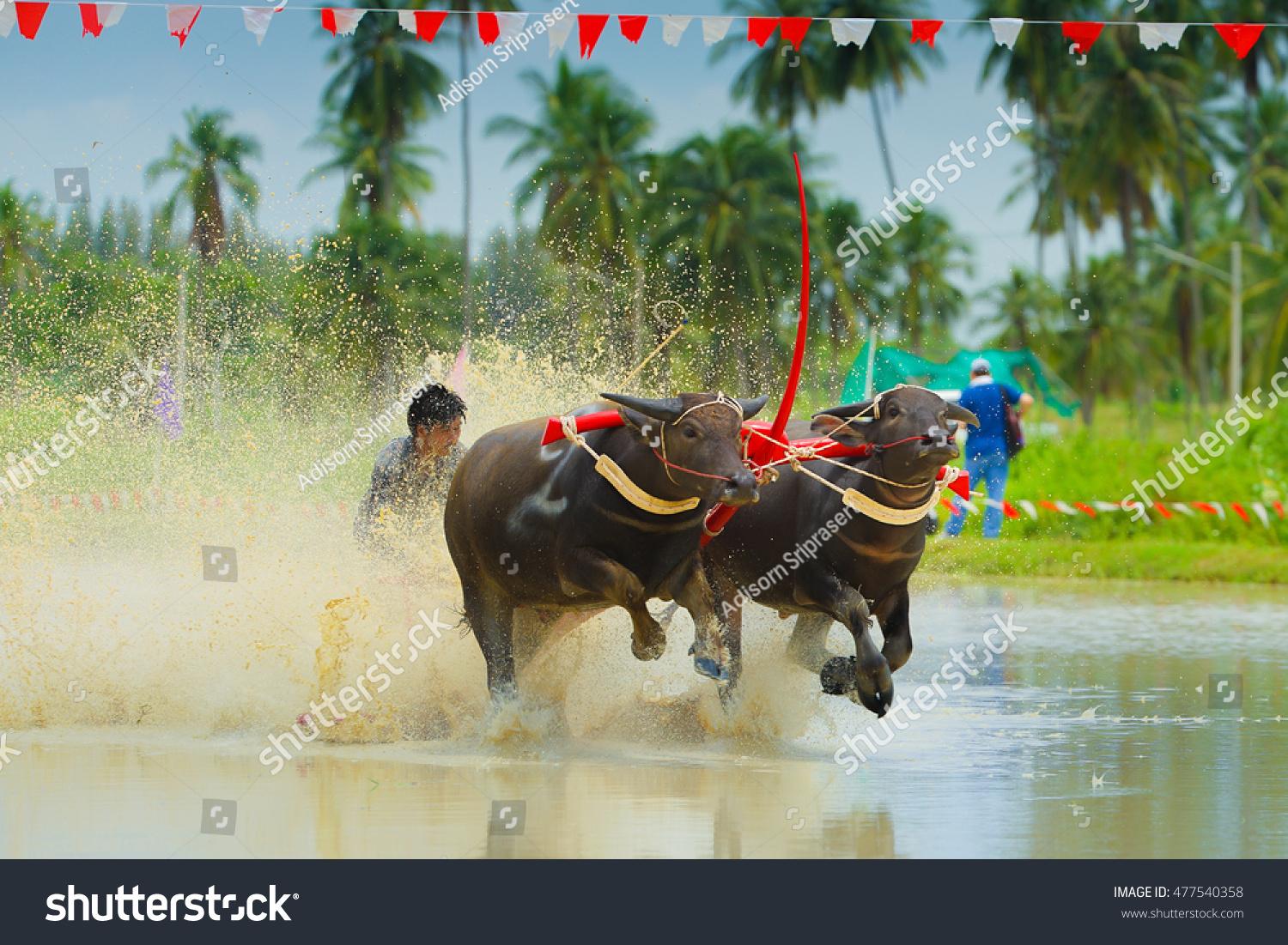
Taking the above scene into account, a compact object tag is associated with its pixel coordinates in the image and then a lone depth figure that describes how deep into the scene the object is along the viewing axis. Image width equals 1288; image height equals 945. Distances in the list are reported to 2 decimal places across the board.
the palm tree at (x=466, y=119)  38.75
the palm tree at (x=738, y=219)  49.62
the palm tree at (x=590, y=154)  47.75
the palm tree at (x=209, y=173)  42.25
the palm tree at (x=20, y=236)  32.75
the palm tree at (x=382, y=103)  45.94
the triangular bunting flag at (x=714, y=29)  10.55
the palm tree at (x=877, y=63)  48.03
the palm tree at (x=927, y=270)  52.62
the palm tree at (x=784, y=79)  49.25
